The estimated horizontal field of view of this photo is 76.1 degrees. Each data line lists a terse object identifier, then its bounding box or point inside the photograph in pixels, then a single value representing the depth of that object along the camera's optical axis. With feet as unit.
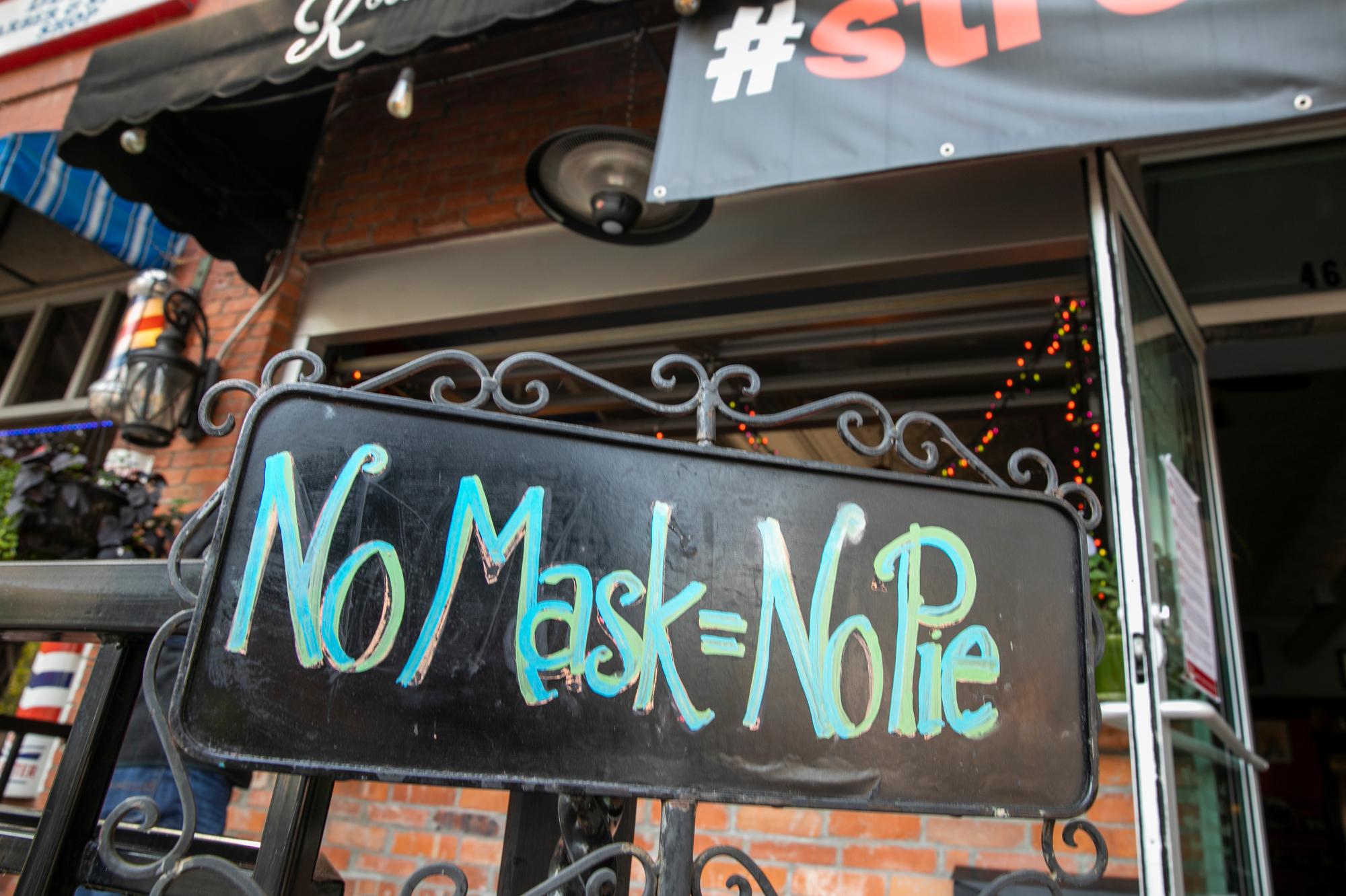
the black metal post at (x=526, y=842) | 2.81
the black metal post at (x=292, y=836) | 2.64
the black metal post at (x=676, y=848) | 2.67
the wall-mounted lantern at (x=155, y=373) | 10.57
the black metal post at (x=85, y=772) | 2.76
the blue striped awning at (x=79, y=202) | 11.62
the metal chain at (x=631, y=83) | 10.76
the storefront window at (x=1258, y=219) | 8.88
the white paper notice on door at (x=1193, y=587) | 7.12
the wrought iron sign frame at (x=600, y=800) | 2.52
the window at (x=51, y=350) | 14.10
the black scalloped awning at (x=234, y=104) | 8.45
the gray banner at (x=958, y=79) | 5.99
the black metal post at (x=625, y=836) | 2.94
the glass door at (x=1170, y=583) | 5.58
